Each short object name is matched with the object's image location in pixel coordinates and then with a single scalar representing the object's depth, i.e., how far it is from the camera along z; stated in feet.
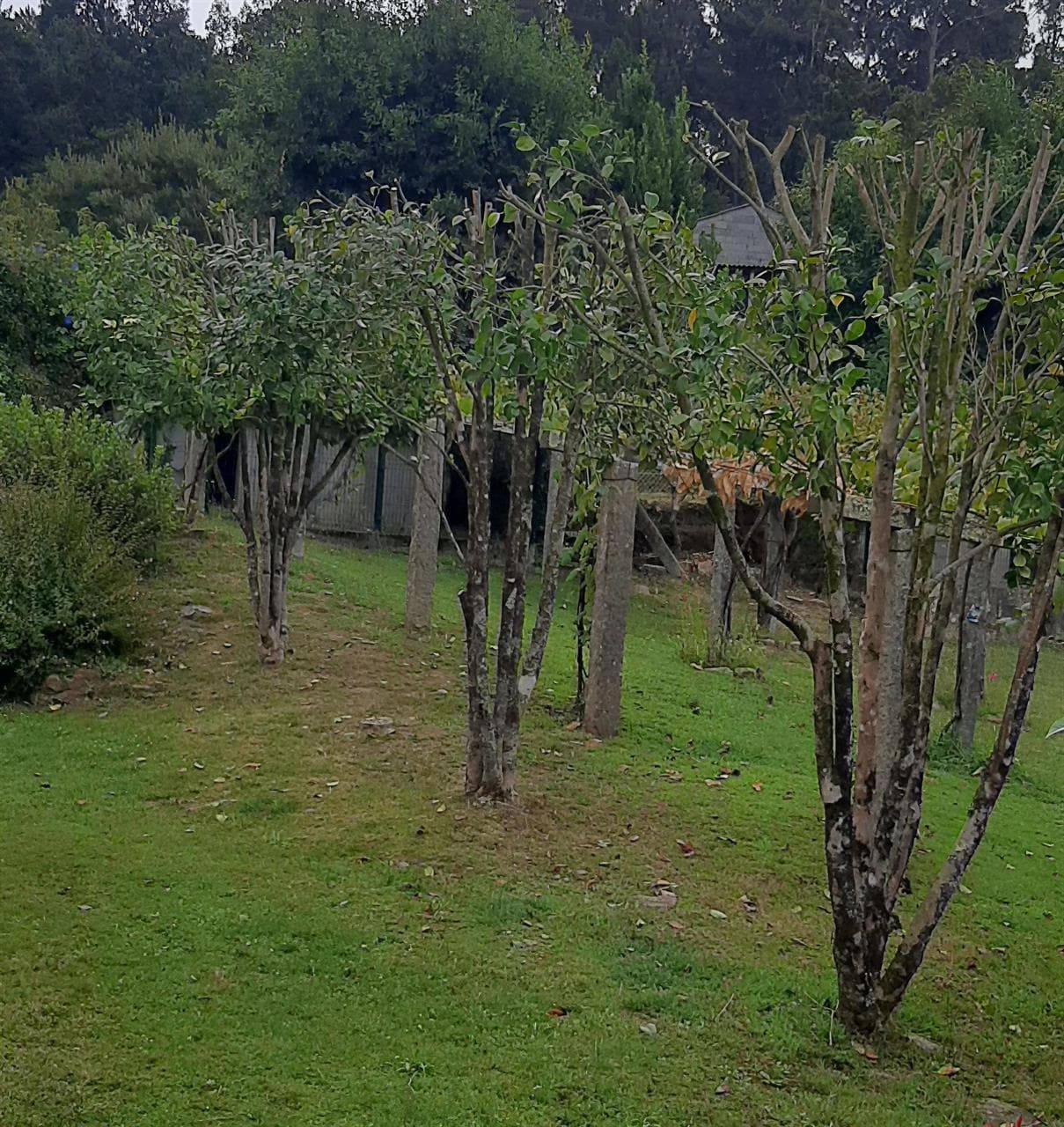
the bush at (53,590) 24.85
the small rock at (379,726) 22.58
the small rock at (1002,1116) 11.25
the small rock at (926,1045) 12.49
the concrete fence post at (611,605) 23.41
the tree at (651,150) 65.87
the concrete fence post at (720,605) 34.01
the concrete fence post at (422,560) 31.42
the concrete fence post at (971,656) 26.35
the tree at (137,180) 86.28
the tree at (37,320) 49.55
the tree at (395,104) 68.28
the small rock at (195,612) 31.14
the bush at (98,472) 31.09
